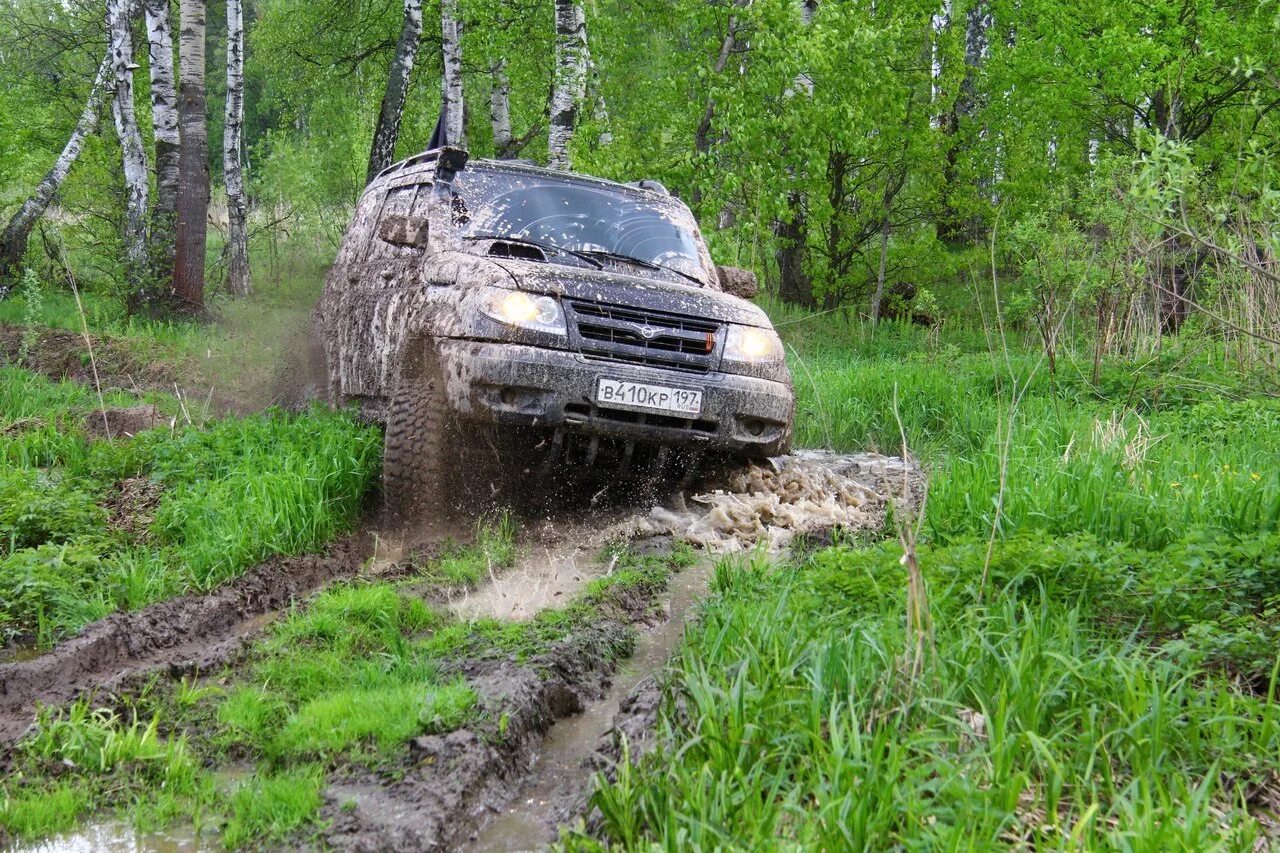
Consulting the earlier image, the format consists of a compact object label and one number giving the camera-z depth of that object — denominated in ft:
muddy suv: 20.81
